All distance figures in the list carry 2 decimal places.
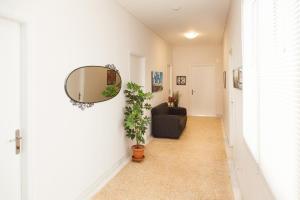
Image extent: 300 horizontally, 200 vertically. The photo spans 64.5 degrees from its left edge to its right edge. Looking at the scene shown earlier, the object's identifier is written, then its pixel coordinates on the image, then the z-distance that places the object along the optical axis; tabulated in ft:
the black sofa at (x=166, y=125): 18.88
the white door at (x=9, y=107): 6.18
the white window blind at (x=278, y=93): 3.50
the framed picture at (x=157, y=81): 19.93
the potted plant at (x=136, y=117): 13.15
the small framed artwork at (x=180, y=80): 30.12
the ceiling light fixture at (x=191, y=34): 20.47
